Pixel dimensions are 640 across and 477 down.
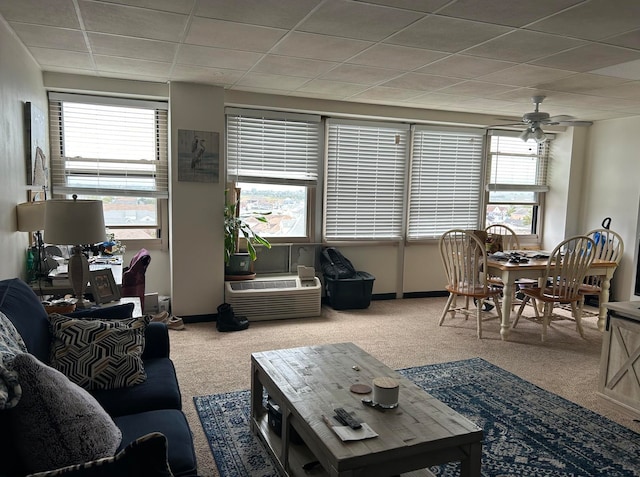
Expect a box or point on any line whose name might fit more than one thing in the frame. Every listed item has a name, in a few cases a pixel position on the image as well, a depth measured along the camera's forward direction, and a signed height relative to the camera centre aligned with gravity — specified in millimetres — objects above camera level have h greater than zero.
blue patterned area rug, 2371 -1373
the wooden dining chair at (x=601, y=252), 4781 -631
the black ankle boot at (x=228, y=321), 4531 -1321
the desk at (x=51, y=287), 3242 -751
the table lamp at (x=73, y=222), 2717 -250
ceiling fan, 4445 +672
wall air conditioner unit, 4844 -1167
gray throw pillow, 1318 -704
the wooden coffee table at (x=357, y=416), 1721 -930
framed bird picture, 4586 +263
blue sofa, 1689 -923
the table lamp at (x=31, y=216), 3285 -267
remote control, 1825 -912
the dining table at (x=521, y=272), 4402 -759
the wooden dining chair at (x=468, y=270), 4484 -778
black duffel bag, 5426 -909
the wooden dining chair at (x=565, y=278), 4359 -785
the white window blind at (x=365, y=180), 5664 +93
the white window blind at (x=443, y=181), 6004 +119
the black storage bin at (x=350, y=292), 5395 -1193
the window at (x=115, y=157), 4656 +230
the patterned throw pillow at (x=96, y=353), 2080 -782
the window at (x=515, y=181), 6391 +155
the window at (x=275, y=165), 5191 +222
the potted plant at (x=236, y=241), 4898 -606
